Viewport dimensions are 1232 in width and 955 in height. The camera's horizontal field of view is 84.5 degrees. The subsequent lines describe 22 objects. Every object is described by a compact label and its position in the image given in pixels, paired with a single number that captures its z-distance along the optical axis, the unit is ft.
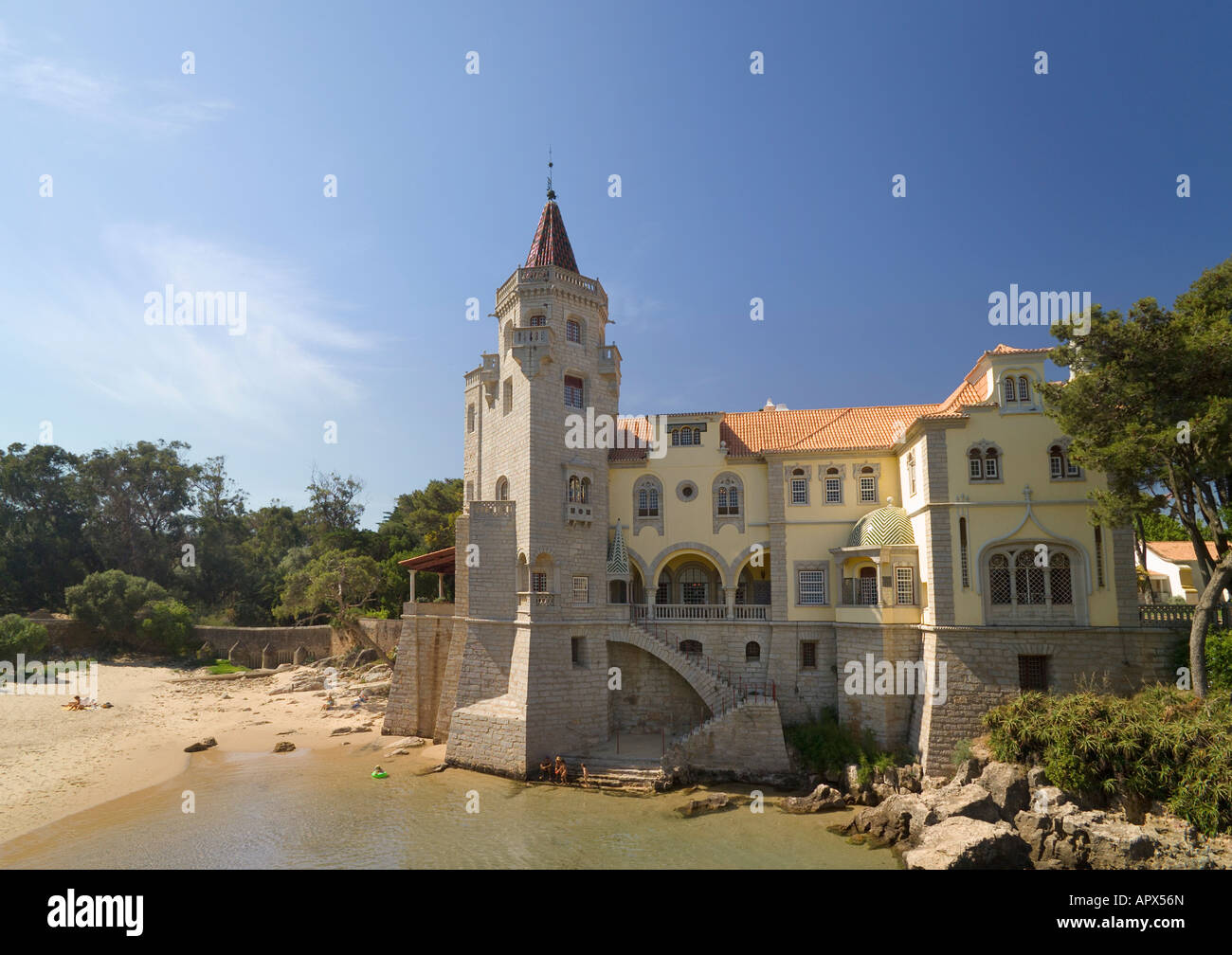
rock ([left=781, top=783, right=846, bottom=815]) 74.59
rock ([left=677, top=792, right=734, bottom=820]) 73.88
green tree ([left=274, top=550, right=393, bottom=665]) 143.33
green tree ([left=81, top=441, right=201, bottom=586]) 195.52
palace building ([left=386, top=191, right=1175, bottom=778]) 78.95
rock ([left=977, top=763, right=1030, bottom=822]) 66.08
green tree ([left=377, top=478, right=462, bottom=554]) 177.47
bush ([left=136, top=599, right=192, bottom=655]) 162.81
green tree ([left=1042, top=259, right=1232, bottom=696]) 63.82
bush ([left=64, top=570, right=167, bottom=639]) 162.61
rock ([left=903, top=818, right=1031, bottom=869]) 57.26
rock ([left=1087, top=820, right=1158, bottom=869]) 55.72
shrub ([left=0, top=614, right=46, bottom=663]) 143.74
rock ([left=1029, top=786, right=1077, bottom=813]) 63.87
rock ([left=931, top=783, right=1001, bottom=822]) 64.39
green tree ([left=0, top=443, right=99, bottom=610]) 182.91
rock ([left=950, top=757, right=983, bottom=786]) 72.74
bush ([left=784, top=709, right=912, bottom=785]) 80.84
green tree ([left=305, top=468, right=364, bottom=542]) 220.02
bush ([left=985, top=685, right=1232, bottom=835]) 58.59
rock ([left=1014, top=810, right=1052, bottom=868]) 60.80
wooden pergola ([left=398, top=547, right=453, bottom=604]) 110.63
